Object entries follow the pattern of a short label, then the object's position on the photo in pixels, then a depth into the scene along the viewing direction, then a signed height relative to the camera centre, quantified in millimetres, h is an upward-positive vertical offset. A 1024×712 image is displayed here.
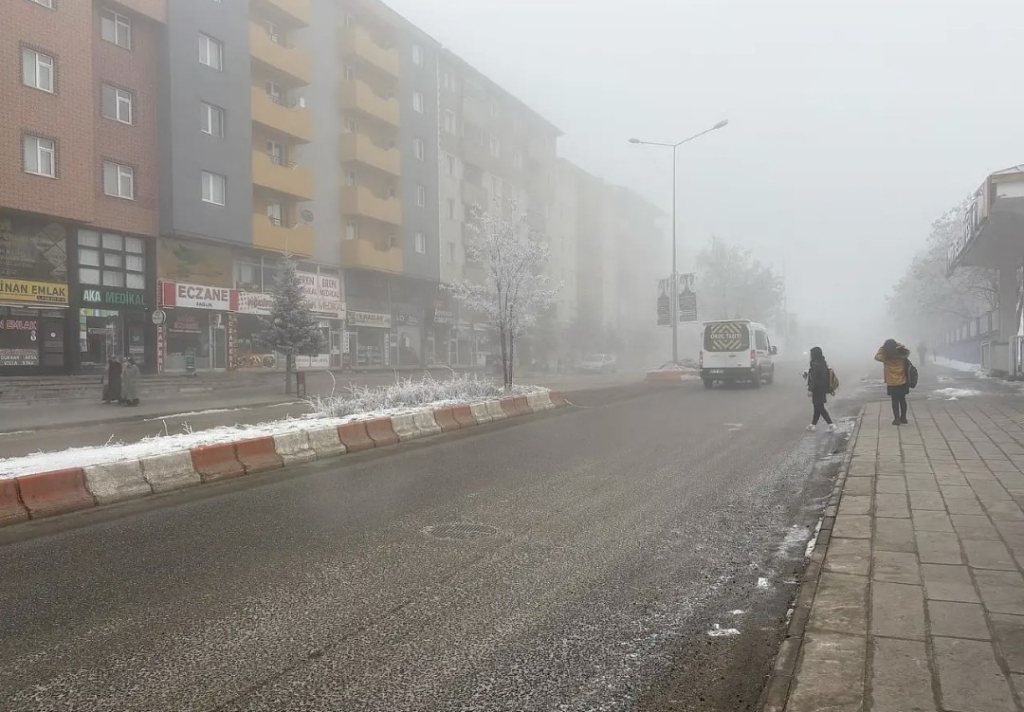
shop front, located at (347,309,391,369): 38375 +836
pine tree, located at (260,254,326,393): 24953 +1102
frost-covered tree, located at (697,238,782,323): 63031 +5777
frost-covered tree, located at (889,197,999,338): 39250 +3890
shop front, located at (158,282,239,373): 28034 +1164
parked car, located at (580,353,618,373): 52094 -788
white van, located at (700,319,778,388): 25688 -77
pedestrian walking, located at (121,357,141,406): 19641 -767
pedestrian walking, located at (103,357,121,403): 20266 -620
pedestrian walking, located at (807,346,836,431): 12961 -558
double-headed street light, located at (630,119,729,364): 35600 +2775
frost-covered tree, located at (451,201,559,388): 20672 +2320
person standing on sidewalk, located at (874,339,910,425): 12852 -405
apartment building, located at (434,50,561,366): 47469 +13600
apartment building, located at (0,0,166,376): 22953 +5910
